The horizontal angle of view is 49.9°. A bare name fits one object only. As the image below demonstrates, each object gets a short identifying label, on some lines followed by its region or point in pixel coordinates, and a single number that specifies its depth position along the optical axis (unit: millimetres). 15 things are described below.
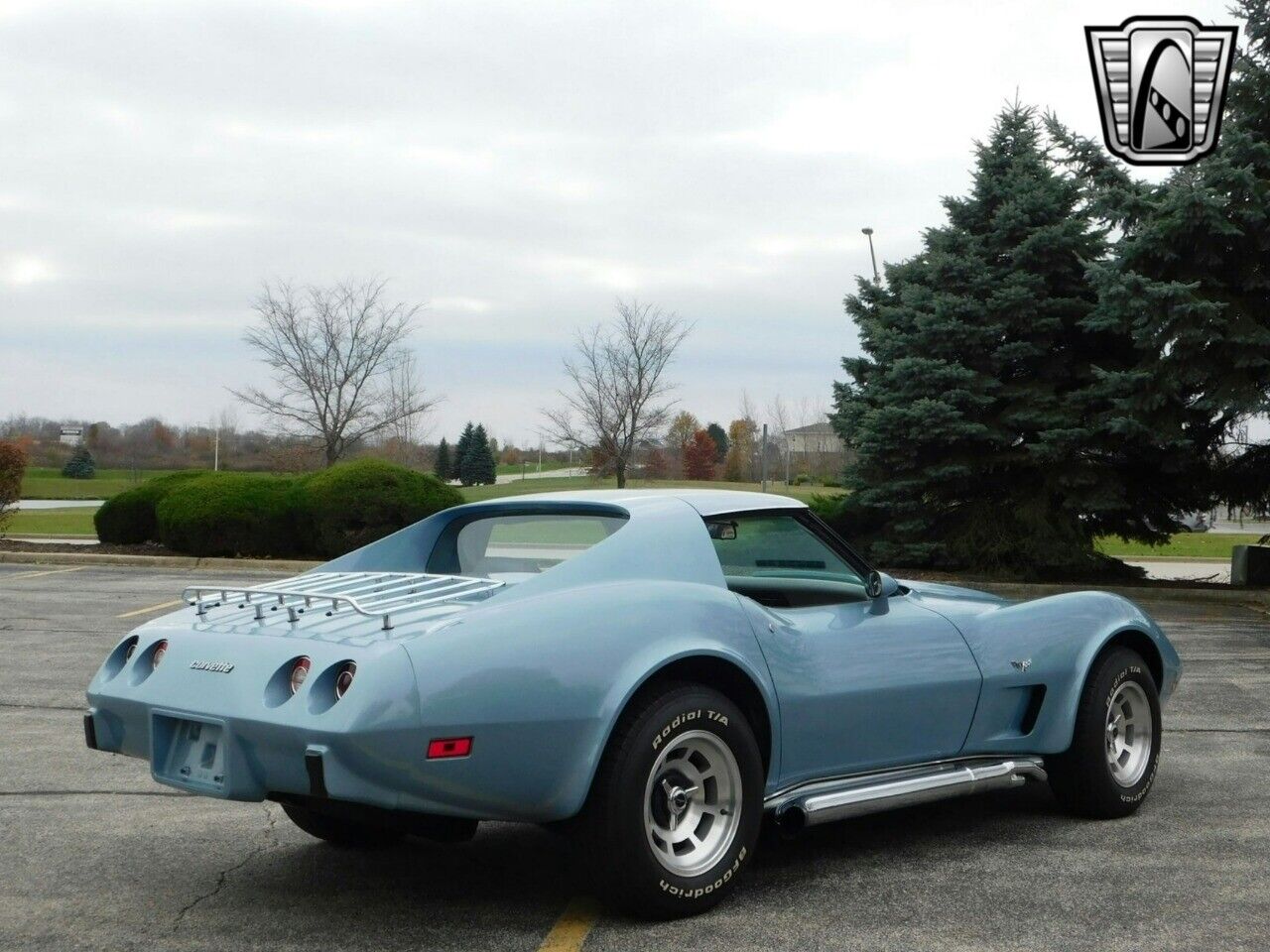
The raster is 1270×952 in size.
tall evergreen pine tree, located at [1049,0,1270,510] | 16328
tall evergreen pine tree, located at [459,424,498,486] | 68625
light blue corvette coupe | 4055
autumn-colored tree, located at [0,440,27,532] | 23594
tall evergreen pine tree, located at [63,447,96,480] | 70562
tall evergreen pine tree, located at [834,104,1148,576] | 19812
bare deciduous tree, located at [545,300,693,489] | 36531
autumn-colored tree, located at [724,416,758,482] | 51281
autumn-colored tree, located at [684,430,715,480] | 48688
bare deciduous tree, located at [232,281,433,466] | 37000
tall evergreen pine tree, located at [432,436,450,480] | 61744
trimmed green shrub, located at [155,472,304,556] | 21719
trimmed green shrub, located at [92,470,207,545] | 23188
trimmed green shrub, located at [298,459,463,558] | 21562
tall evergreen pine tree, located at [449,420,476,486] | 69312
